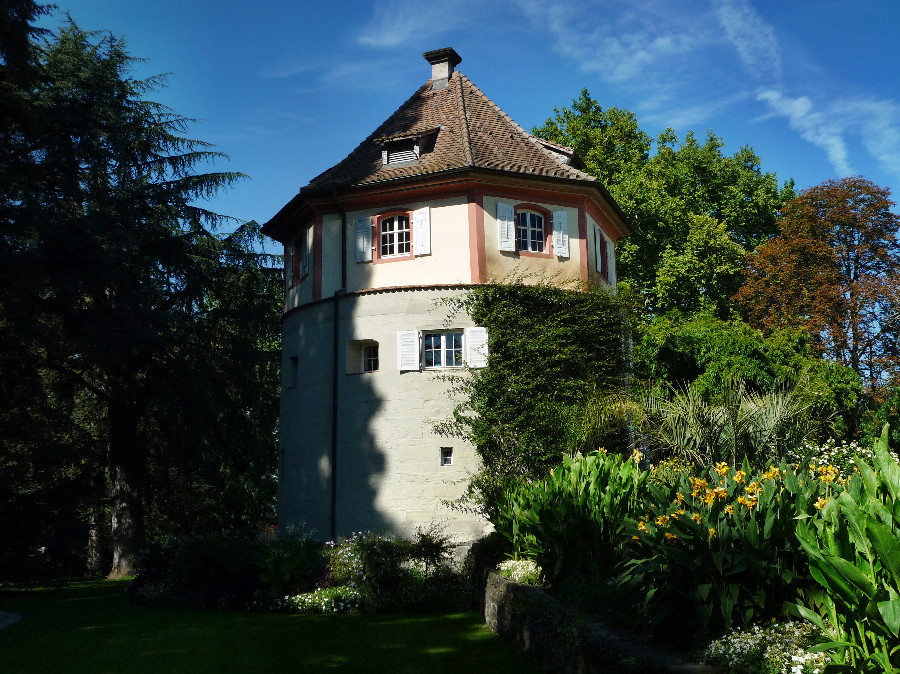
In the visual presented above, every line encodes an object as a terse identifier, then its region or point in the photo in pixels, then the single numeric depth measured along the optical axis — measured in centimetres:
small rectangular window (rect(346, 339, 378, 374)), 1652
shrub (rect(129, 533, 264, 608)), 1312
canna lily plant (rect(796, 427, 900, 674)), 406
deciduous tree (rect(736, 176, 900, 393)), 2708
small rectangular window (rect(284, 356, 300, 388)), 1800
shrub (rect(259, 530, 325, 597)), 1284
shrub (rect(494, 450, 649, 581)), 852
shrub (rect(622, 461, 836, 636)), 576
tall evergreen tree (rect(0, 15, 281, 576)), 1753
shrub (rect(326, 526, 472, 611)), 1206
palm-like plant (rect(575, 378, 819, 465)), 1528
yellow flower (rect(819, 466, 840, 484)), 580
